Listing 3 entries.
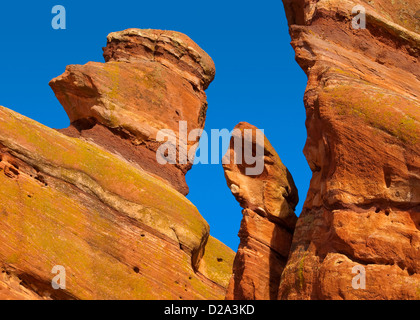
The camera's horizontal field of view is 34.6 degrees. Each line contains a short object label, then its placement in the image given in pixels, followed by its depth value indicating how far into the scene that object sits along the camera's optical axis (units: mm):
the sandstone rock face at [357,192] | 24297
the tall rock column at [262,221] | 30094
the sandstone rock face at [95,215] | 27609
